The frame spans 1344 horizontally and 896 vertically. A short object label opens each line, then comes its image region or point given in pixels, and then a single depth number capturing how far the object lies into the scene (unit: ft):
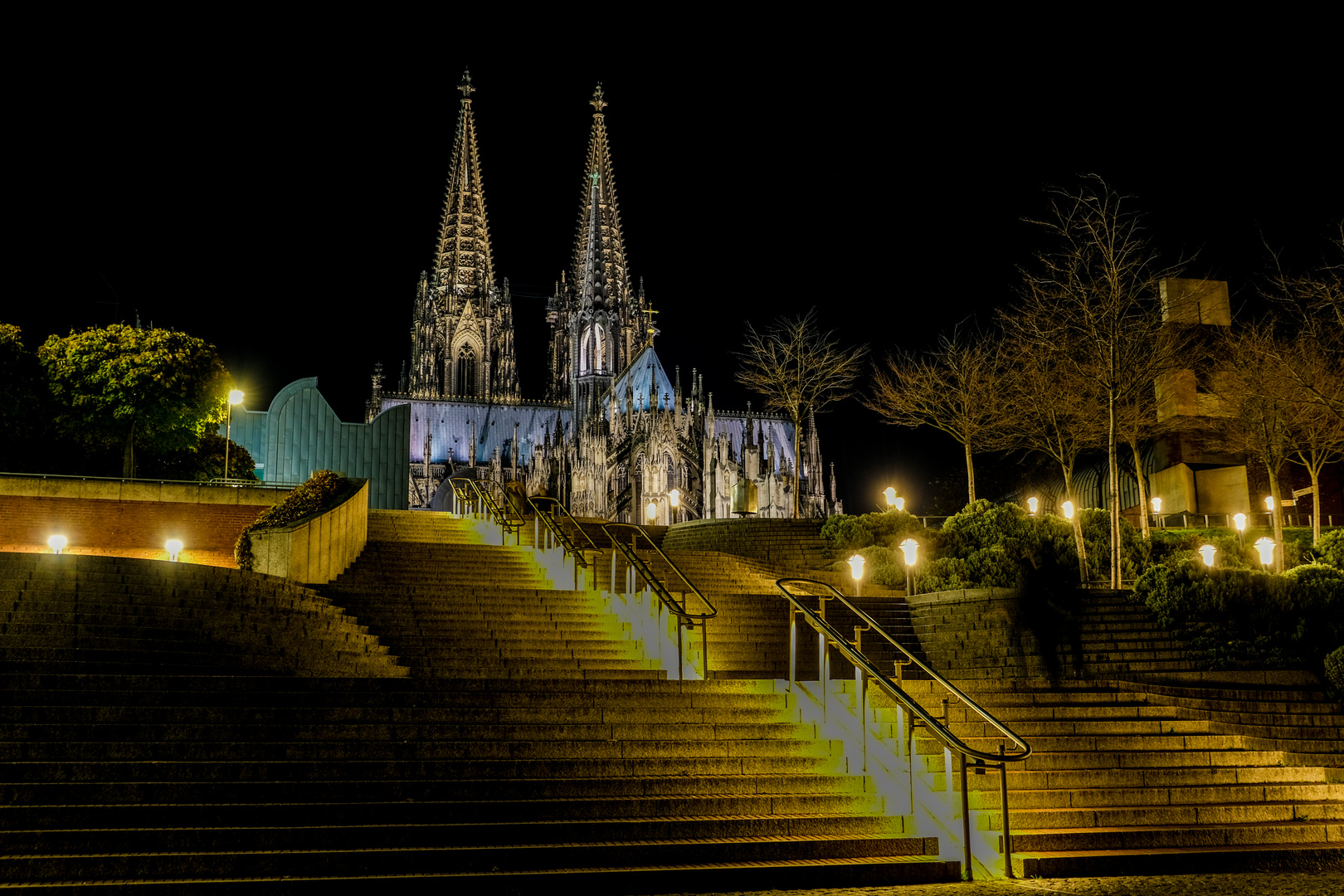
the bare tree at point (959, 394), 94.27
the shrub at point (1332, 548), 67.97
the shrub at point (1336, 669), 44.60
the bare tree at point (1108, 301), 68.69
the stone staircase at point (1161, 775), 27.58
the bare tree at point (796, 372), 104.22
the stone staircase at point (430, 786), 23.70
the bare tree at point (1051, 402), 84.17
